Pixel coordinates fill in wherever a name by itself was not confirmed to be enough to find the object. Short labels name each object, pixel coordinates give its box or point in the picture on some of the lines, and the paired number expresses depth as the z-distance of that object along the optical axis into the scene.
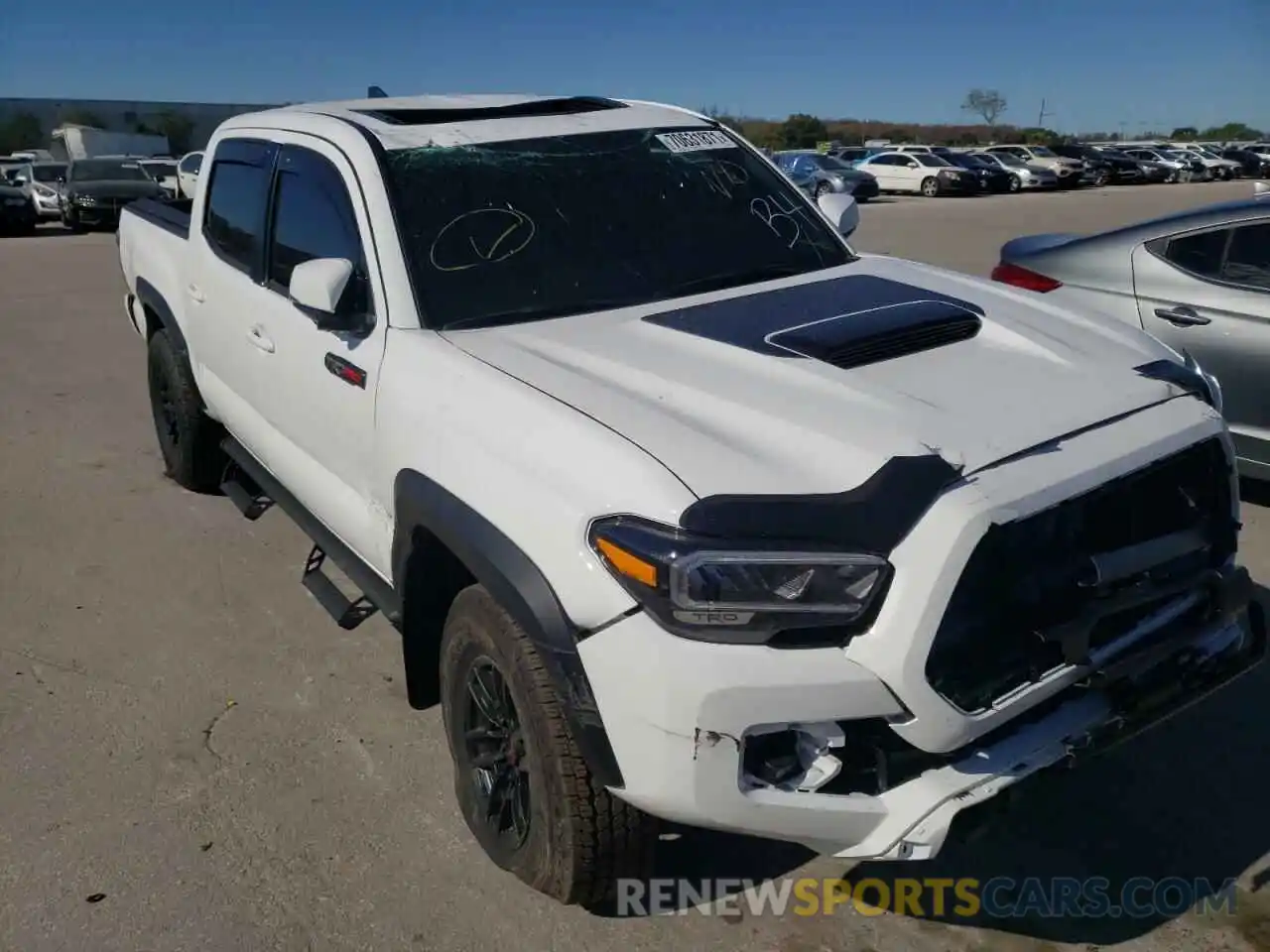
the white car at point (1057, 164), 38.53
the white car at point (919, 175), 34.78
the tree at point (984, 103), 113.12
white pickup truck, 2.21
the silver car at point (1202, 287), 4.98
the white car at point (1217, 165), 44.91
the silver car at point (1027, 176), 37.25
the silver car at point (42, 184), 25.33
